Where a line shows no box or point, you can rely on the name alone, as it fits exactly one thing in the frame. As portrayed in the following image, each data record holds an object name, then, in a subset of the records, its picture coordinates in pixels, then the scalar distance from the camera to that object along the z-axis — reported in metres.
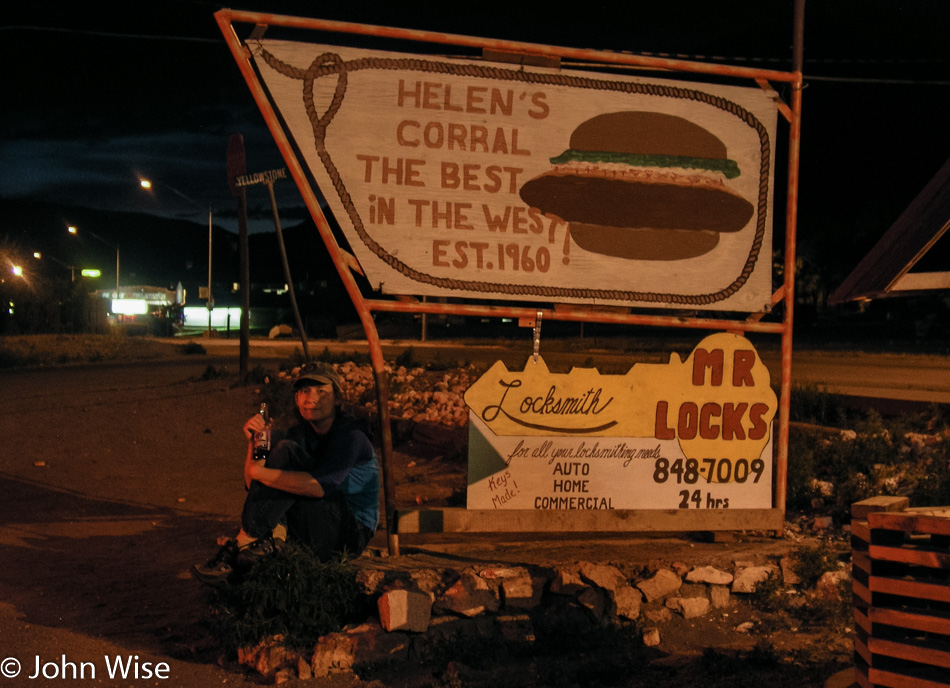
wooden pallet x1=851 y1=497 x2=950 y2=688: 3.09
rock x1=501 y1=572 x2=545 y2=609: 4.88
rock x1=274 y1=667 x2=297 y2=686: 4.30
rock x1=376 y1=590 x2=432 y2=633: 4.52
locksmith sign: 5.38
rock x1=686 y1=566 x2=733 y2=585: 5.20
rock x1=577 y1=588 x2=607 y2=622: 4.88
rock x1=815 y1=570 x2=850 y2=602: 5.26
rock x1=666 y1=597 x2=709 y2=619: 5.09
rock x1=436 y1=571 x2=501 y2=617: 4.73
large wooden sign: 5.21
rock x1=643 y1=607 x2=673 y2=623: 5.04
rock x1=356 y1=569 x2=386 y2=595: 4.70
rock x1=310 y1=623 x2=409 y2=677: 4.39
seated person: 4.59
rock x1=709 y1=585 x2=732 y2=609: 5.21
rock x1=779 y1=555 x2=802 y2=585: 5.34
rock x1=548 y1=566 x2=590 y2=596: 4.93
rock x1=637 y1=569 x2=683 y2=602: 5.07
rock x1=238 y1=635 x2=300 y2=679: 4.39
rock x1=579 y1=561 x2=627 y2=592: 4.97
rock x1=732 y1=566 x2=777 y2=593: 5.27
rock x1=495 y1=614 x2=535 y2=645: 4.79
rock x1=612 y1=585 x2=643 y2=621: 4.98
